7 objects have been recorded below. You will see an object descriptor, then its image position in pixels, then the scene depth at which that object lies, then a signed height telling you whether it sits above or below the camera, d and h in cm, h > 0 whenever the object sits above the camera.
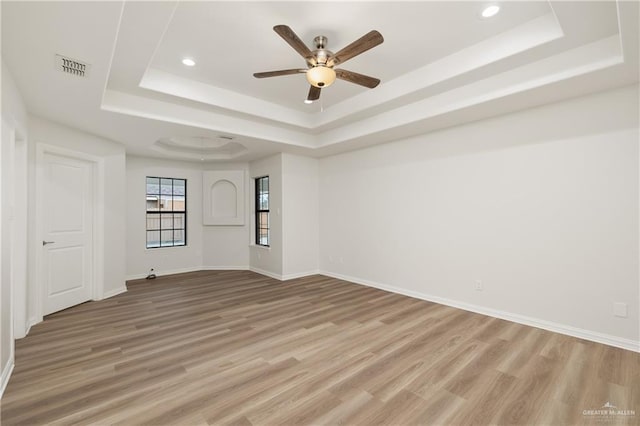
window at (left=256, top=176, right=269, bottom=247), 656 +1
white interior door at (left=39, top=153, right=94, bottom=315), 380 -26
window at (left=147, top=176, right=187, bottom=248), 634 -1
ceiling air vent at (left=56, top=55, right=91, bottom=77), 231 +117
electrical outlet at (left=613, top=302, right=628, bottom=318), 284 -94
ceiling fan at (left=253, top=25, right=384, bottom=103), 223 +129
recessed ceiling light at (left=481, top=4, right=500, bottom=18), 238 +164
